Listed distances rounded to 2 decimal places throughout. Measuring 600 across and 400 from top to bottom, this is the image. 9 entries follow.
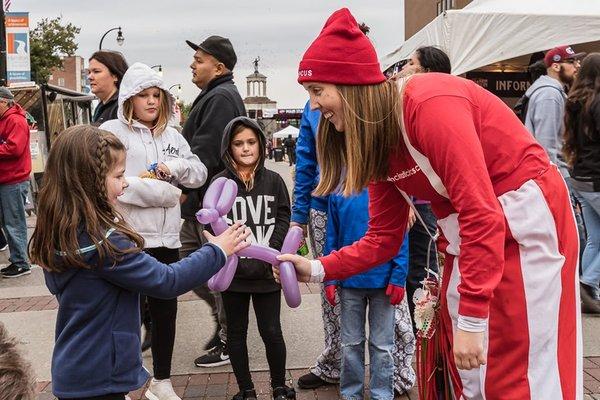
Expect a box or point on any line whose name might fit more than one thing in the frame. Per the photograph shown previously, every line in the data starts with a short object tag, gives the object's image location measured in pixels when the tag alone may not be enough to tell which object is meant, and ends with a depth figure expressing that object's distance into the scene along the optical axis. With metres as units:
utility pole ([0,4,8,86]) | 10.70
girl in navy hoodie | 2.52
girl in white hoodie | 3.71
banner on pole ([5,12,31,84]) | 17.28
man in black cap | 4.33
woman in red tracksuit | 1.93
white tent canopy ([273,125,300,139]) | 60.66
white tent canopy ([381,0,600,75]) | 6.52
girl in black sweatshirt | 3.71
